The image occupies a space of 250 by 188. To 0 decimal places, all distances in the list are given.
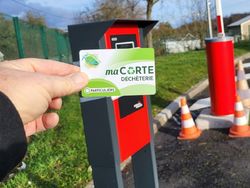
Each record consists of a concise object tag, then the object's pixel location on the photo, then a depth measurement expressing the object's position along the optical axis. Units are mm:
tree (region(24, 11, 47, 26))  30738
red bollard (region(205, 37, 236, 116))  4310
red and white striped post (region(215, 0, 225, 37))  4481
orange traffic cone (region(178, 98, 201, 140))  4121
